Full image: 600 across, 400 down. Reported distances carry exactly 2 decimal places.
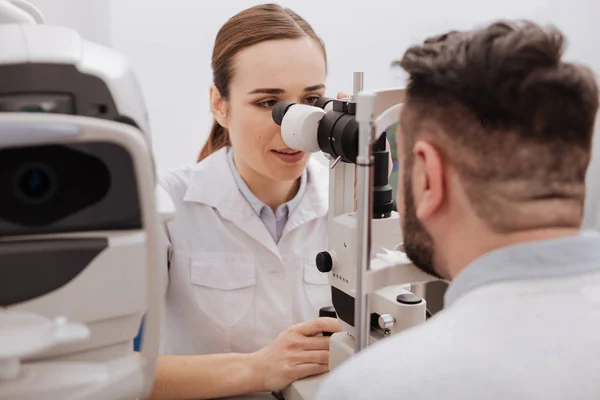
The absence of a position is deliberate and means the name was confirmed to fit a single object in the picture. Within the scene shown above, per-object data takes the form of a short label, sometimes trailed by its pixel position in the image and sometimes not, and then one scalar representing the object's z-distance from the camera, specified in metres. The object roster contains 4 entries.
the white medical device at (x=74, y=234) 0.66
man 0.70
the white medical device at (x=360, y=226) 0.95
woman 1.55
